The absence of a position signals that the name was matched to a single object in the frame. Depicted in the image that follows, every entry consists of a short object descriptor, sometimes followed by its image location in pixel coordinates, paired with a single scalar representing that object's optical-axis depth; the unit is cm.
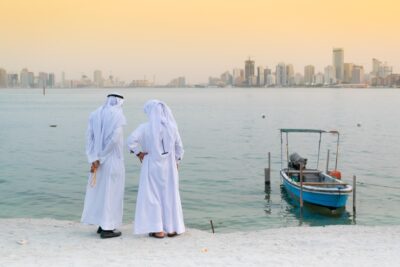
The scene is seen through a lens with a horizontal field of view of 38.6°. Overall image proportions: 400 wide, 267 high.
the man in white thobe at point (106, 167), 860
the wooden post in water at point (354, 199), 1911
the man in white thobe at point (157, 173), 868
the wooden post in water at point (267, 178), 2381
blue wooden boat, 1856
